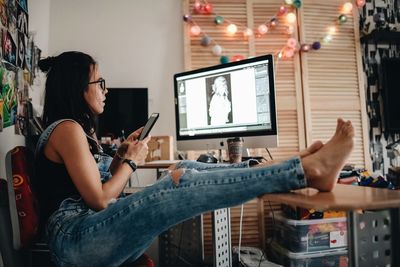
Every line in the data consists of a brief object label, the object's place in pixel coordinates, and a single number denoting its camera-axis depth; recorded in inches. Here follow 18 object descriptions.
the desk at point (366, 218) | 27.0
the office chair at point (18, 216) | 39.5
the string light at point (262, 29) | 106.7
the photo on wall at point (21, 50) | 65.7
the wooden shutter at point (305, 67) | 107.5
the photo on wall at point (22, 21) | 66.5
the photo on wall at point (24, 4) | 67.9
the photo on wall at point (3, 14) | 57.3
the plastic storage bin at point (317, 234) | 78.7
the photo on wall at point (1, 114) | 56.1
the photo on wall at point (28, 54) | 71.3
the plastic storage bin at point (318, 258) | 78.3
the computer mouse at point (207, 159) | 65.8
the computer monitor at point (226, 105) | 67.1
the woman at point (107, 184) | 33.1
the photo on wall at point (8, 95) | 57.2
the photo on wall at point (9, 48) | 58.2
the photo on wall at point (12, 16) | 60.8
